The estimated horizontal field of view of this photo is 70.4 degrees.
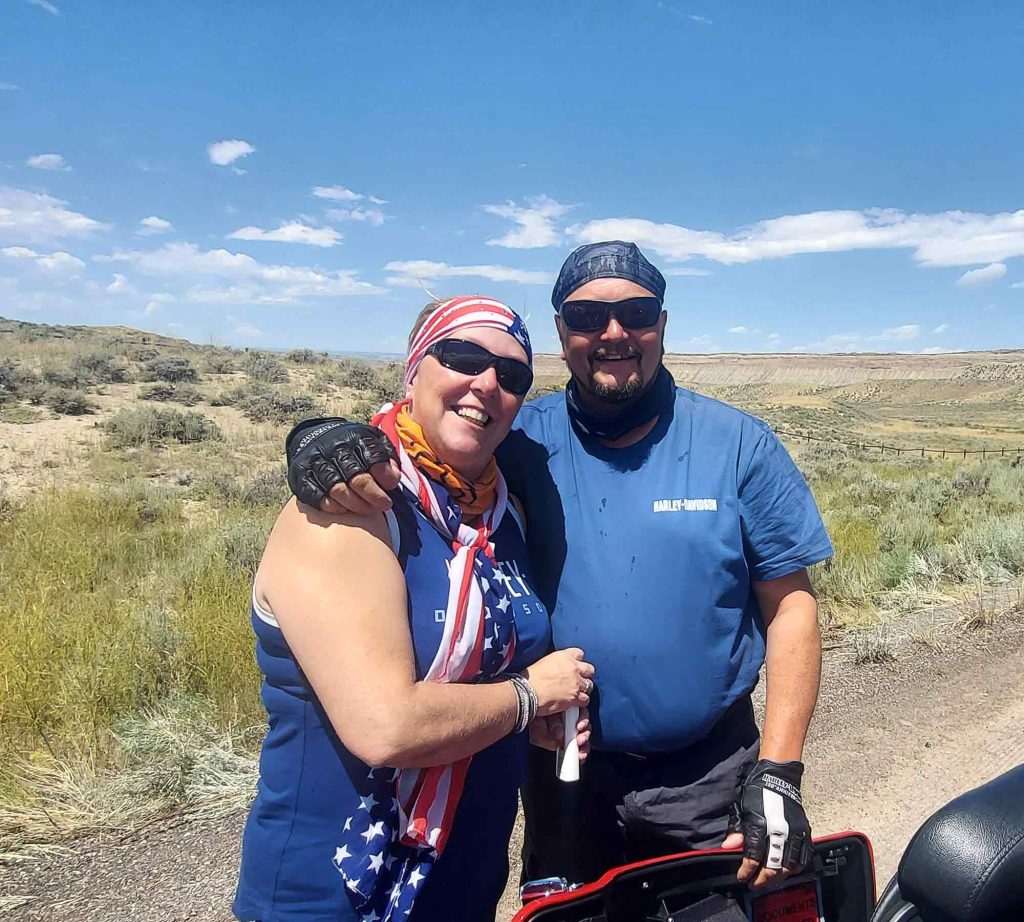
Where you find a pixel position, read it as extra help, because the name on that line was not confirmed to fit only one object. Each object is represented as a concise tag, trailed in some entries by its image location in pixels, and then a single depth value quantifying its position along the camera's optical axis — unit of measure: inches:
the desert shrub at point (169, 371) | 701.3
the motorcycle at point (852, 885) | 52.4
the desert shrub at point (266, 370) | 808.9
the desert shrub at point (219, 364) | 821.2
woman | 55.1
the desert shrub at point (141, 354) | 816.3
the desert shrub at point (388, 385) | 782.5
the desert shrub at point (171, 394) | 625.3
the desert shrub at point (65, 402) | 536.7
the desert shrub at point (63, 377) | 593.0
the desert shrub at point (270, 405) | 620.1
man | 79.4
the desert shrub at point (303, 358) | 993.8
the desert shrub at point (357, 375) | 833.5
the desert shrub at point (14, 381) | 537.0
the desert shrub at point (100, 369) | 649.0
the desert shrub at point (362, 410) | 633.6
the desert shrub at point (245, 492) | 383.9
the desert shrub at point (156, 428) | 490.9
